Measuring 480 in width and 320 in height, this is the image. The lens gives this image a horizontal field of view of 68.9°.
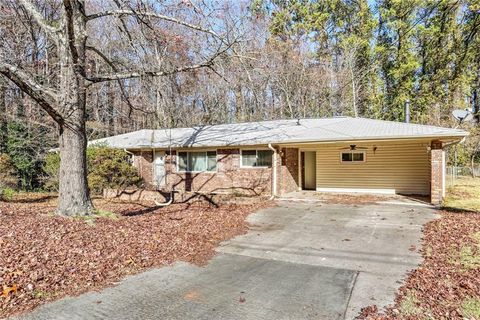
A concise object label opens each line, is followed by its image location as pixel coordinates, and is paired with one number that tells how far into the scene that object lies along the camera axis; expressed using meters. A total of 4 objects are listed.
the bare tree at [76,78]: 7.33
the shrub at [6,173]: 15.03
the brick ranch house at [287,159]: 13.34
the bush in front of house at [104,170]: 14.45
